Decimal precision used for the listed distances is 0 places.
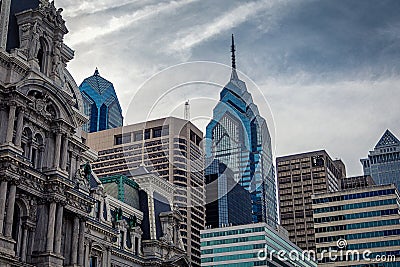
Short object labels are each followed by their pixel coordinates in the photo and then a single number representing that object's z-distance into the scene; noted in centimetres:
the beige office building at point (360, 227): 16300
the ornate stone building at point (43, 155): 5319
